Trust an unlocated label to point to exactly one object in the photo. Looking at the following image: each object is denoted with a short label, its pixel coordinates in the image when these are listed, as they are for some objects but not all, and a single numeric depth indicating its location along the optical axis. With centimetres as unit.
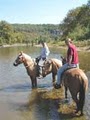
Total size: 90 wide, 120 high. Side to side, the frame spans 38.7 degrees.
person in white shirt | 778
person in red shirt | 559
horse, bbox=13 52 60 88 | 772
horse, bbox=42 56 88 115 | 510
